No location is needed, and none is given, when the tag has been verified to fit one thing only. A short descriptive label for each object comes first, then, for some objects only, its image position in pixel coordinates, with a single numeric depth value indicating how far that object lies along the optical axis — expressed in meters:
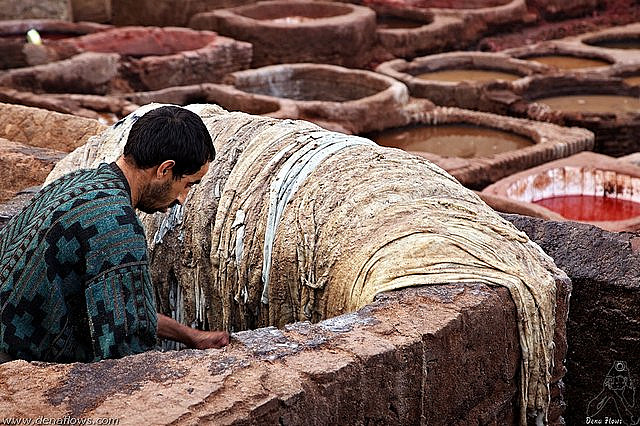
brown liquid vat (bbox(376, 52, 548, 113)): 16.21
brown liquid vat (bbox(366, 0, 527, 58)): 19.61
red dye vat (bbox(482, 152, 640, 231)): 10.85
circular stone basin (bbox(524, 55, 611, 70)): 18.45
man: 4.70
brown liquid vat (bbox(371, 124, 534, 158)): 13.75
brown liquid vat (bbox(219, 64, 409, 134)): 13.97
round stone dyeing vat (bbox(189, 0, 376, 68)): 18.57
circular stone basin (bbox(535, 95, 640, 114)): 15.72
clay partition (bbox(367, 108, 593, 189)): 12.32
